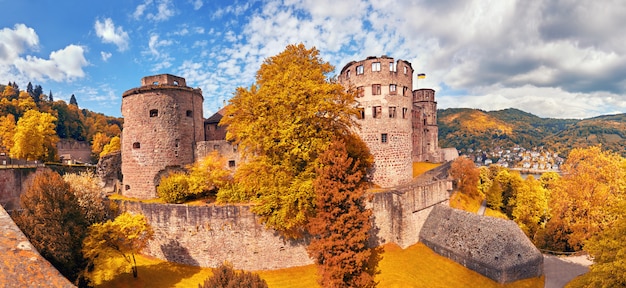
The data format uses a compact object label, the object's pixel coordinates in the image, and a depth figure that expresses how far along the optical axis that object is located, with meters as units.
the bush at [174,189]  21.77
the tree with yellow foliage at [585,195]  23.28
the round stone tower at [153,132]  24.98
